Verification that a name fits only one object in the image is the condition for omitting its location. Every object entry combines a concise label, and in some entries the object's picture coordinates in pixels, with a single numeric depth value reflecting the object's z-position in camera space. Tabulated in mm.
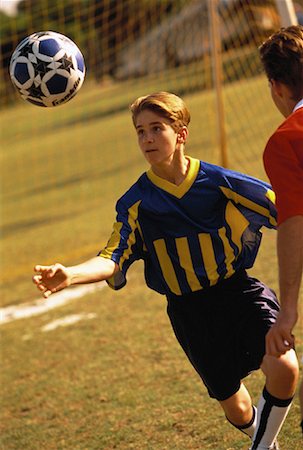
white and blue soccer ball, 8500
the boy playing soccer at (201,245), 6937
